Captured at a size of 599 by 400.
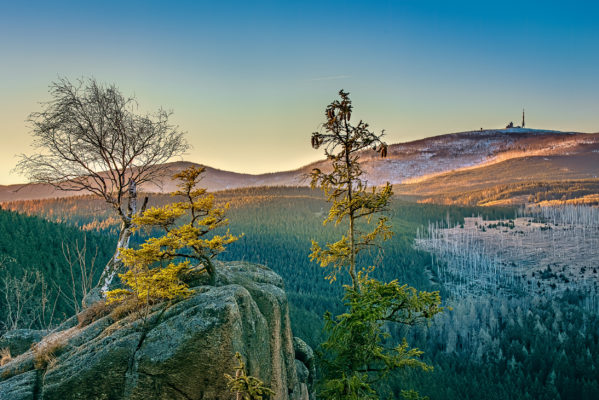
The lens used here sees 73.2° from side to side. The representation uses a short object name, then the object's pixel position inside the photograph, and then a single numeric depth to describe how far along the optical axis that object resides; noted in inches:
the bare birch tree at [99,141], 923.2
